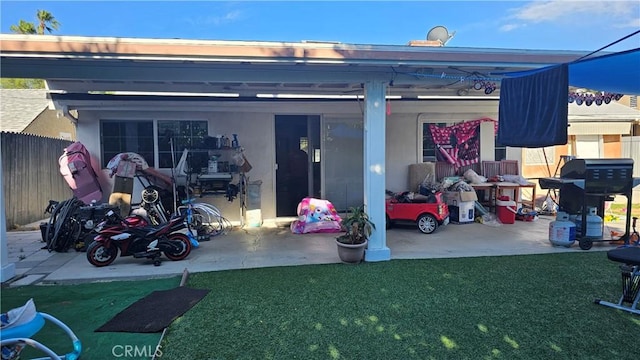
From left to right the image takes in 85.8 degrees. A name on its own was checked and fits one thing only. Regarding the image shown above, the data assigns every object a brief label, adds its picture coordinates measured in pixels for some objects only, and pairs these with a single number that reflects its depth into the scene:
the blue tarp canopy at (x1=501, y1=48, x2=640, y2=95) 3.72
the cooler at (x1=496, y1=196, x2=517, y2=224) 7.31
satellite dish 6.73
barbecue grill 5.32
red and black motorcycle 4.72
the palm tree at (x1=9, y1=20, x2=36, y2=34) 20.39
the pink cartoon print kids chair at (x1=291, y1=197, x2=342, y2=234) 6.68
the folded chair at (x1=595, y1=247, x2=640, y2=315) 3.30
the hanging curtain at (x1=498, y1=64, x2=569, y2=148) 3.79
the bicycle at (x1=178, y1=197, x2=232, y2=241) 6.33
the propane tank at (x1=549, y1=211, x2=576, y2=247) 5.35
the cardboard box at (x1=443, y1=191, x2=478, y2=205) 7.27
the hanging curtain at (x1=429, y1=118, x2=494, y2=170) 8.27
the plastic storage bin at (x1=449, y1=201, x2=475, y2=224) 7.33
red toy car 6.56
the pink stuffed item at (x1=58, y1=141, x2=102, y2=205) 6.46
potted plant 4.68
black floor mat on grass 3.02
